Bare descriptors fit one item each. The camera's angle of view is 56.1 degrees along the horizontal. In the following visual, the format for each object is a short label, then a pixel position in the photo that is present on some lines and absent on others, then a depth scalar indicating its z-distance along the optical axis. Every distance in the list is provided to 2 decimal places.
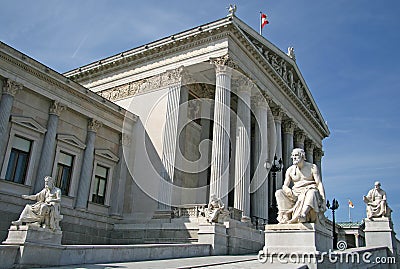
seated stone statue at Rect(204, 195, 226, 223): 17.12
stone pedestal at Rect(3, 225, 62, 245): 10.22
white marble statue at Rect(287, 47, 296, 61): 36.02
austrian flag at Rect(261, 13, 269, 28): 33.47
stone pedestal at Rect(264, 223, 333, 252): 8.91
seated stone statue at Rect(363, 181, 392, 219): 16.81
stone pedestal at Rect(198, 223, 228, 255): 16.48
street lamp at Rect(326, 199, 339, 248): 28.09
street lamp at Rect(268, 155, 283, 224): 25.80
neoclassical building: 20.59
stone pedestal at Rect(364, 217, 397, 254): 16.67
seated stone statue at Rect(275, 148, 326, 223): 9.21
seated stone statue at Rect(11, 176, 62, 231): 10.84
